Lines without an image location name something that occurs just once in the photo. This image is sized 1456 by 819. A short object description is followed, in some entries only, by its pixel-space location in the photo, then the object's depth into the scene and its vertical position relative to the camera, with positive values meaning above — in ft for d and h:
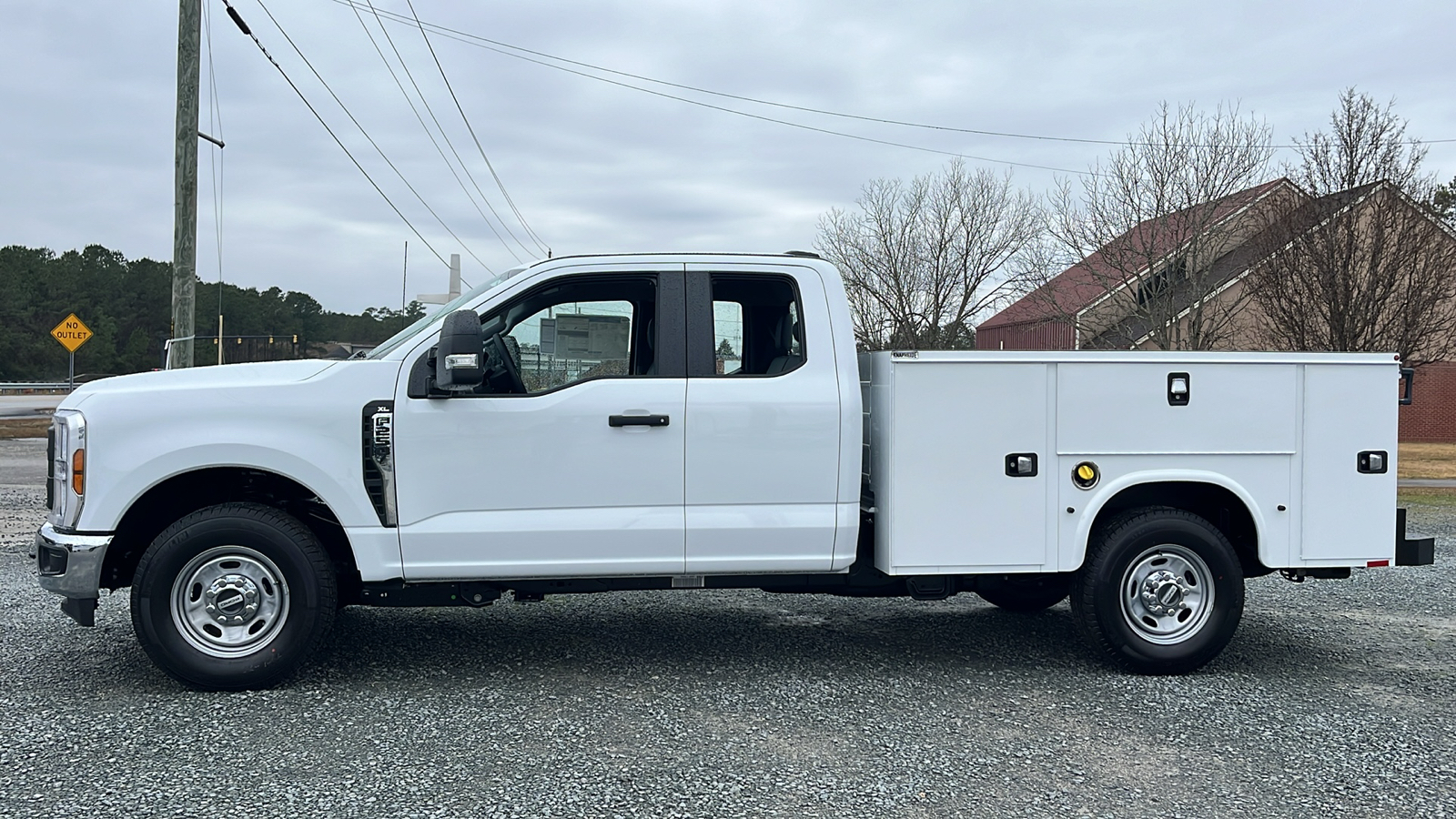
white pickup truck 17.12 -1.09
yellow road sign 91.71 +4.68
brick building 65.05 +9.55
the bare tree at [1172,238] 72.13 +11.13
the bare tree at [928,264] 119.03 +14.69
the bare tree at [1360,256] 62.34 +8.57
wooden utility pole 45.16 +8.50
